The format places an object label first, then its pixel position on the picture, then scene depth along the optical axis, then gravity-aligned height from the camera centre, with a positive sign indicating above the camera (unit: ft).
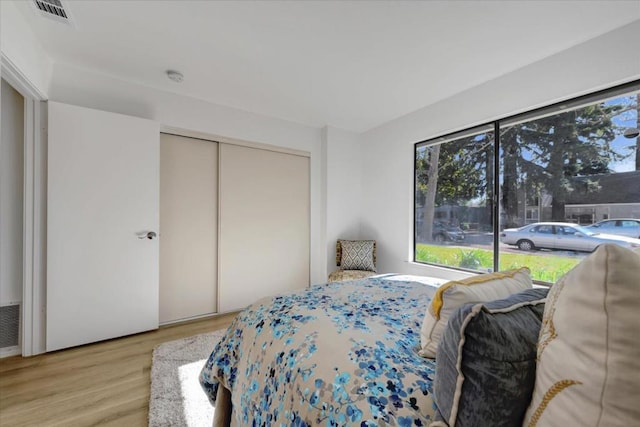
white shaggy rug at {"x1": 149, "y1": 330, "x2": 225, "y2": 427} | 4.82 -3.75
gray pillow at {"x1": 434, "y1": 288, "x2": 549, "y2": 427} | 1.76 -1.07
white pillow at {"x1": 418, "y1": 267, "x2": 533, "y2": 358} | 2.59 -0.85
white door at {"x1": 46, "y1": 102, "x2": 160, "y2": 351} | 7.08 -0.33
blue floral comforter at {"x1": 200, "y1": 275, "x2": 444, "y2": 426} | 2.28 -1.59
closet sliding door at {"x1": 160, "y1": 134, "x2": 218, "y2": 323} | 9.08 -0.47
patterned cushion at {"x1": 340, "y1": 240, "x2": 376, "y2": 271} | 11.09 -1.78
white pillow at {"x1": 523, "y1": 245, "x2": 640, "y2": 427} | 1.38 -0.78
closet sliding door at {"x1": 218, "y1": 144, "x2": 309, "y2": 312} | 10.20 -0.44
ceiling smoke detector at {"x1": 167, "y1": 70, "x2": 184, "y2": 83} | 7.86 +4.25
